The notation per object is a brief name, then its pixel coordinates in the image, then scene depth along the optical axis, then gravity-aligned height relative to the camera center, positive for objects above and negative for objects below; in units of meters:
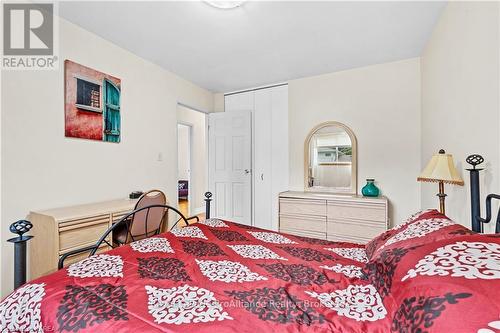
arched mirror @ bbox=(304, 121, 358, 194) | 3.44 +0.12
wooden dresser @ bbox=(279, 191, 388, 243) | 2.94 -0.64
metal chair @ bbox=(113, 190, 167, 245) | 2.12 -0.52
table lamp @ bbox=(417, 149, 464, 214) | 1.64 -0.04
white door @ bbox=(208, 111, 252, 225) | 4.14 +0.06
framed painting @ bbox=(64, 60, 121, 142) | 2.28 +0.67
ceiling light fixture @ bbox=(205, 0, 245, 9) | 1.98 +1.38
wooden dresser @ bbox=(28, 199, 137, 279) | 1.81 -0.52
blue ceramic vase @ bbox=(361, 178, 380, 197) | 3.18 -0.31
